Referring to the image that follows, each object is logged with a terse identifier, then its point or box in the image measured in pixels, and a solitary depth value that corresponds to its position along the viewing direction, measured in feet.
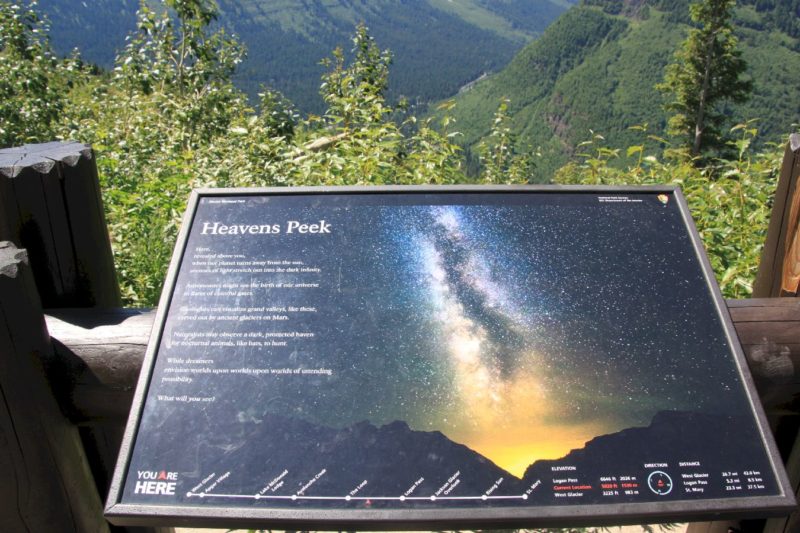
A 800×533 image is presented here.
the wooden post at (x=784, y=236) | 5.99
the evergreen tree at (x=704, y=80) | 83.05
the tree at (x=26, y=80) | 22.48
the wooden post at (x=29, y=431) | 4.64
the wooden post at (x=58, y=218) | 5.54
